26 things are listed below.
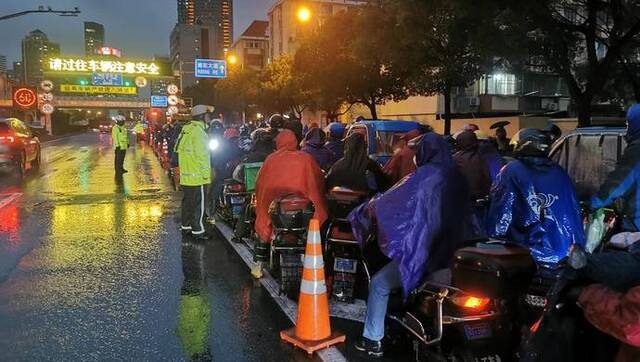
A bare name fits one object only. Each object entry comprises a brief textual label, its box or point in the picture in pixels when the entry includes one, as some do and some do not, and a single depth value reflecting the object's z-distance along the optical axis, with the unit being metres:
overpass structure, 80.88
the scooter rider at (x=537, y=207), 4.00
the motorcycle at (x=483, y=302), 3.47
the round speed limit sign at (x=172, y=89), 40.97
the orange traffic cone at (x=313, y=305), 4.80
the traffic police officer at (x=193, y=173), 9.12
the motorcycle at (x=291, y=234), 5.82
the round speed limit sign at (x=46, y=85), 41.59
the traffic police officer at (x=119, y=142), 18.41
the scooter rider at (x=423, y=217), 4.10
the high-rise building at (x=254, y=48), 107.31
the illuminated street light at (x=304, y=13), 20.86
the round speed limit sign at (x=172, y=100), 40.50
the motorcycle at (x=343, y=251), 5.37
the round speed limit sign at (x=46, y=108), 46.88
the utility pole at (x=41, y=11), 24.68
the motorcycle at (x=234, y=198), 8.97
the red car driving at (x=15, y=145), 18.38
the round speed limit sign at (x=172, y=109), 38.20
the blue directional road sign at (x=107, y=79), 42.25
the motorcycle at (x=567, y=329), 2.51
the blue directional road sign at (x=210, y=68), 44.66
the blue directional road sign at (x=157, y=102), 69.81
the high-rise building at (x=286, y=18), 79.51
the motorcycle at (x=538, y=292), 3.50
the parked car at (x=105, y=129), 78.51
